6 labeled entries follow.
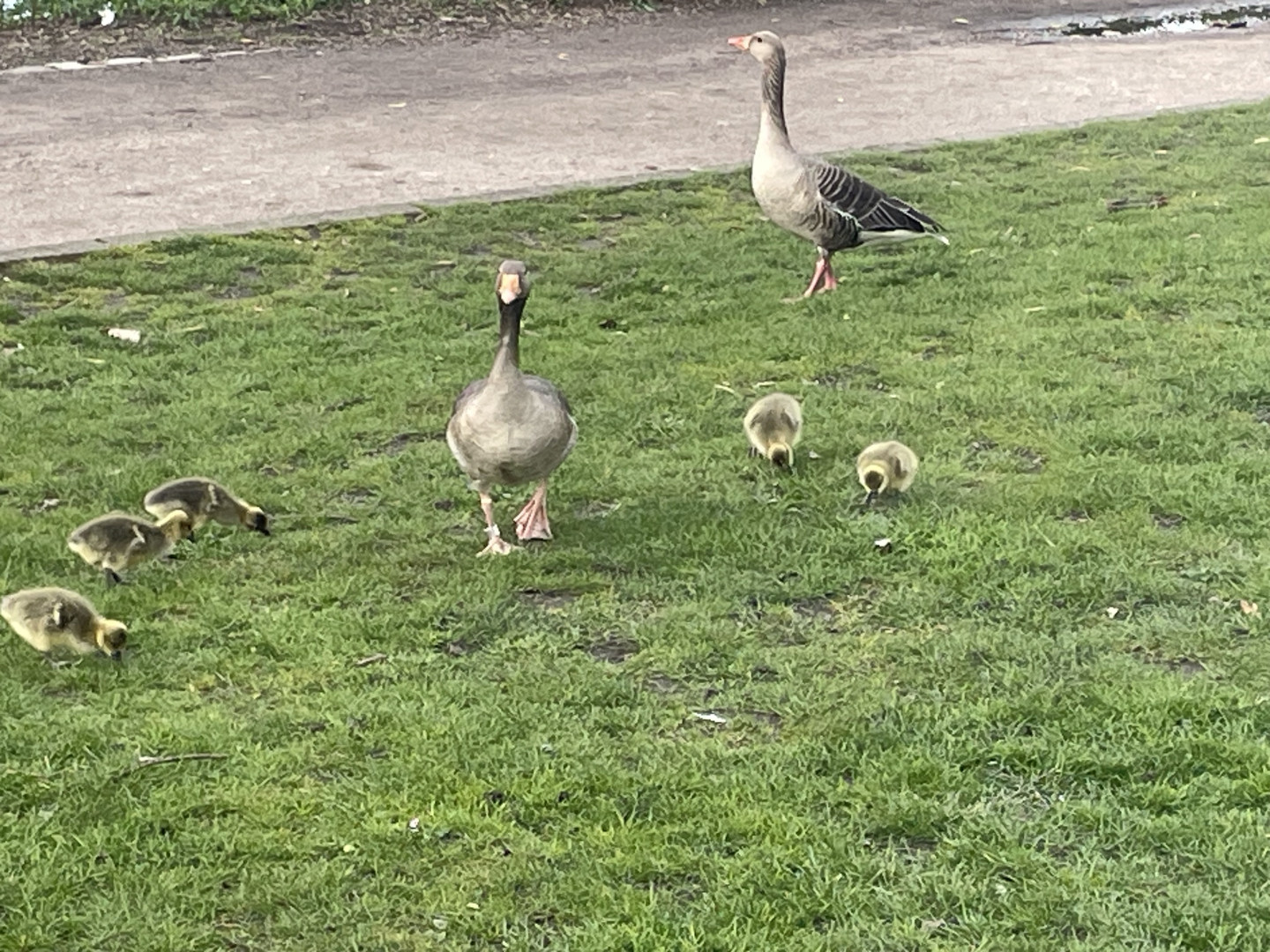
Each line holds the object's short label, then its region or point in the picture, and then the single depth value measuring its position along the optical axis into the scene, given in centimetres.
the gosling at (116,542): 502
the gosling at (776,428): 588
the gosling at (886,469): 557
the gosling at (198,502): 527
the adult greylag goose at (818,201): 800
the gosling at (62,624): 454
